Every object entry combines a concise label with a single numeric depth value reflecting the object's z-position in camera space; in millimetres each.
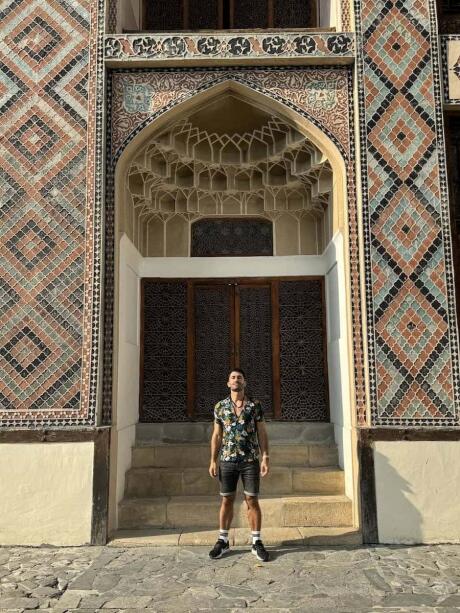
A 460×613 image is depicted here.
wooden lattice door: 6105
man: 4141
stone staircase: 4672
